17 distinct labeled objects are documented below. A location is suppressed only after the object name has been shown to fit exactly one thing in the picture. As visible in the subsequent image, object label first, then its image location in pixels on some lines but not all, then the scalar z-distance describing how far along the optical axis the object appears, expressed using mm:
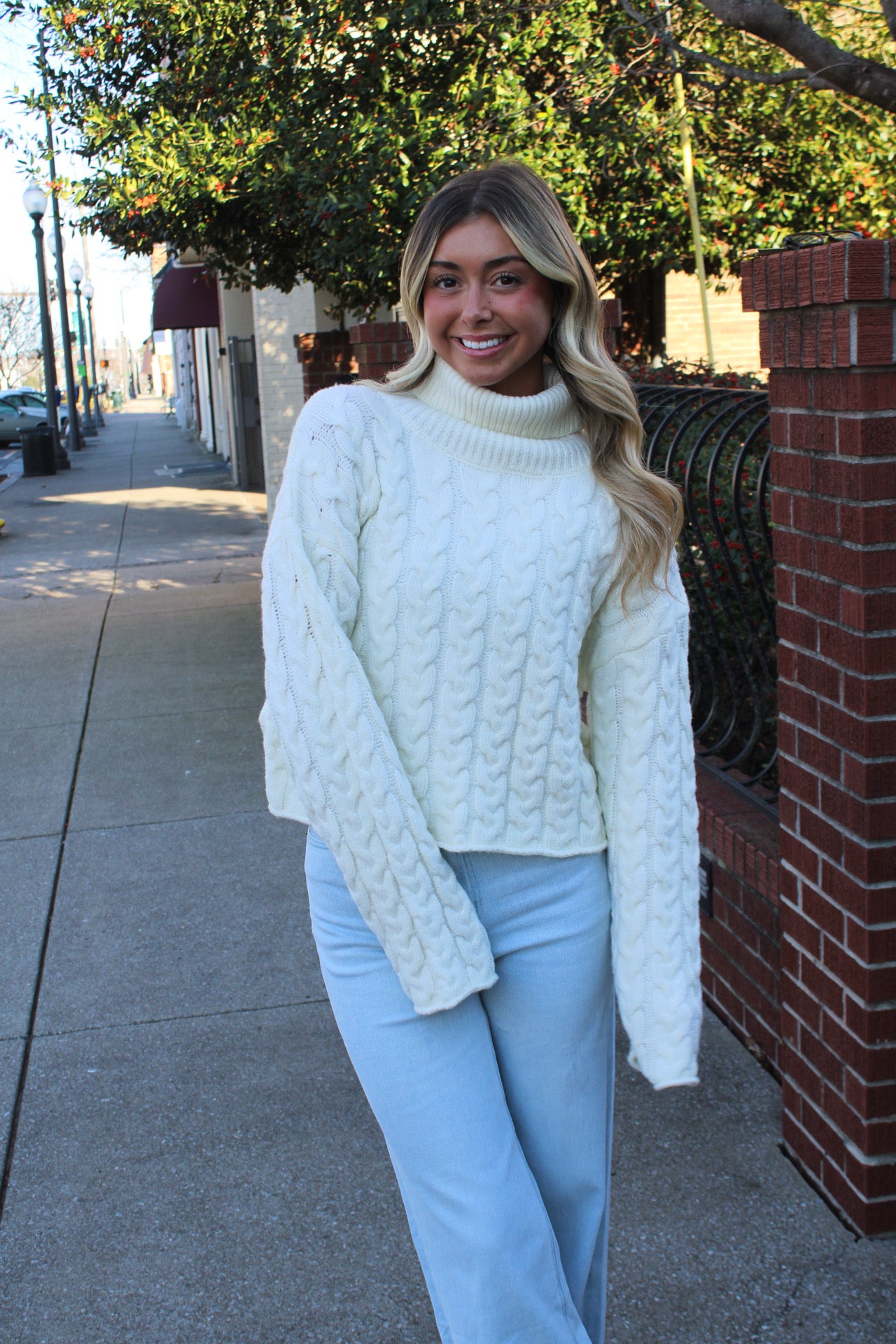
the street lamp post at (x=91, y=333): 46750
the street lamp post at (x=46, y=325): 22234
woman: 1797
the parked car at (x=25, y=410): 38125
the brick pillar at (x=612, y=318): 5141
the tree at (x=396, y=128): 6883
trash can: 23828
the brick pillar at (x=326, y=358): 8922
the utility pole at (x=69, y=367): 28438
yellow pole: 7254
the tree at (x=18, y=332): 83562
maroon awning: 19578
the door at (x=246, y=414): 18266
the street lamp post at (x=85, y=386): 36844
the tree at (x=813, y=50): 5809
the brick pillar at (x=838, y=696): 2449
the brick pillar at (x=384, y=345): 6277
